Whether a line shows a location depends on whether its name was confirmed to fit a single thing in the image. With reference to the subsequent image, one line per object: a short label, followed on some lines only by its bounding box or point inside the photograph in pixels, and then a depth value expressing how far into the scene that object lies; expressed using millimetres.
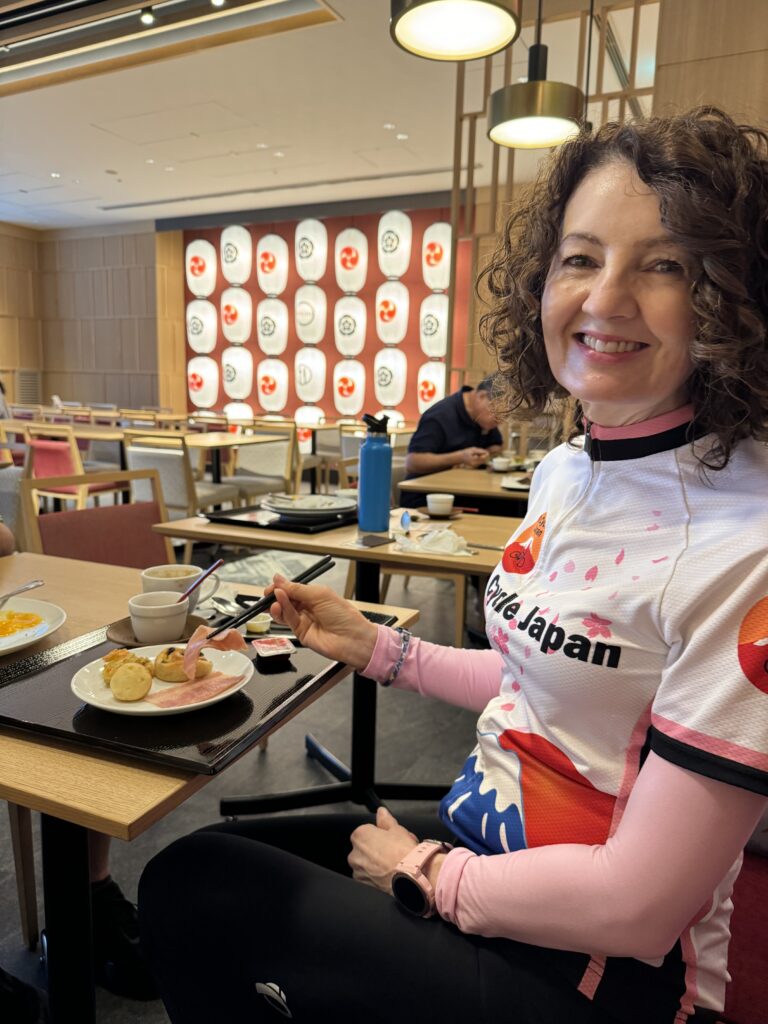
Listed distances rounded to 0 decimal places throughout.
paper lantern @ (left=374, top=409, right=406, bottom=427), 9602
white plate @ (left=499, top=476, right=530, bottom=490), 3047
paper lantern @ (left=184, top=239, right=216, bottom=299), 10438
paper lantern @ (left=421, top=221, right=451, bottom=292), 8547
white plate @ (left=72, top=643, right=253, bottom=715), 813
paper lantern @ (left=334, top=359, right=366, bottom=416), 9773
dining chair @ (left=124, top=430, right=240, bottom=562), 4301
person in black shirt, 3686
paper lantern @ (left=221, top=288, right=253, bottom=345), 10273
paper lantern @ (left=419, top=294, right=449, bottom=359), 8945
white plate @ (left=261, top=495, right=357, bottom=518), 1930
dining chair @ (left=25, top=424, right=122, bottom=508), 5062
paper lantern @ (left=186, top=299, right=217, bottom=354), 10711
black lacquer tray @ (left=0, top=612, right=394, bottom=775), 760
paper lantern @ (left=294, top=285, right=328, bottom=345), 9906
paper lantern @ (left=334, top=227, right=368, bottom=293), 8992
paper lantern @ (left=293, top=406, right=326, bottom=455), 10188
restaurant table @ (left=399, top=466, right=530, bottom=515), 2992
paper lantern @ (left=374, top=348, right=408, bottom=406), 9438
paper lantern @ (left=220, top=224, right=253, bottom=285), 9891
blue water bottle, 1801
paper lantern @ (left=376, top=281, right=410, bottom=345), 9008
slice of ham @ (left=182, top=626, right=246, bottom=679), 905
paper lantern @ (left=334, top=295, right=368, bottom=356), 9586
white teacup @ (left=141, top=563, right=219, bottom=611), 1146
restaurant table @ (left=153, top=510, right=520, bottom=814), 1743
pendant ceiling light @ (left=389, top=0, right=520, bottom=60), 2156
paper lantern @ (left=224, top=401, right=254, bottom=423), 10812
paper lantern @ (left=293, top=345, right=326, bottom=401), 10031
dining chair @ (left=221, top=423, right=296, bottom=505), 5340
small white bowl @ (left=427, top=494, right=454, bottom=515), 2205
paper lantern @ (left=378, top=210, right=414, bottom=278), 8609
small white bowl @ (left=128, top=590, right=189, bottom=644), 1032
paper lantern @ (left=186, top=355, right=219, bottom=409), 10961
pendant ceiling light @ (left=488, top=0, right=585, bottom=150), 2863
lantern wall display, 8992
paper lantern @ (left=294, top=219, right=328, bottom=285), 9328
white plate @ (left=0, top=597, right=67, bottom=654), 1007
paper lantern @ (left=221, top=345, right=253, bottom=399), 10648
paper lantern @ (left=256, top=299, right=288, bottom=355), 10211
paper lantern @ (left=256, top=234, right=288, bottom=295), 9727
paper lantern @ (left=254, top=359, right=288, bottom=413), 10445
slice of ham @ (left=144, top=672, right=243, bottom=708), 839
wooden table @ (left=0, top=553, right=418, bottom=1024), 673
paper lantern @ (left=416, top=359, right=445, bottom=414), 9227
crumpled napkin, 1754
